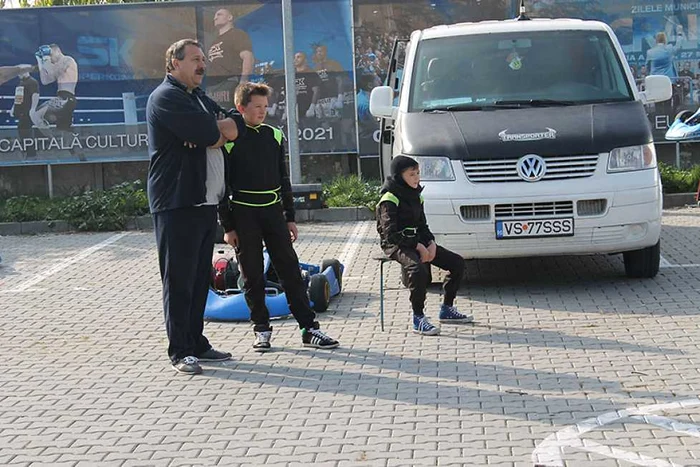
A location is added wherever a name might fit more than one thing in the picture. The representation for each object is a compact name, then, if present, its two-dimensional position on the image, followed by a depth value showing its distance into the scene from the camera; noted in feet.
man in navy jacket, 24.29
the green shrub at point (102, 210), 54.03
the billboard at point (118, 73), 60.49
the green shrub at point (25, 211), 55.42
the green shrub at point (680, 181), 54.85
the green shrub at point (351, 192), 55.62
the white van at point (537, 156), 31.63
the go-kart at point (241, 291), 30.73
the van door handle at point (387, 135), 39.63
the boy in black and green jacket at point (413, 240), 28.07
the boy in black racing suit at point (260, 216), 26.20
